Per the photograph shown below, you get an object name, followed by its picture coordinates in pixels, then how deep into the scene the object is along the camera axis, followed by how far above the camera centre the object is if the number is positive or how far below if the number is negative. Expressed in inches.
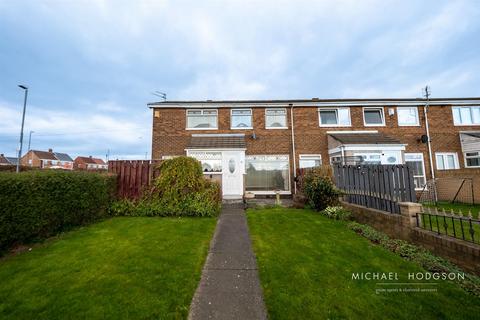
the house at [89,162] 2774.6 +248.1
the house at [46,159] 2336.4 +255.9
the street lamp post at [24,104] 655.0 +264.9
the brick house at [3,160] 2193.2 +227.7
